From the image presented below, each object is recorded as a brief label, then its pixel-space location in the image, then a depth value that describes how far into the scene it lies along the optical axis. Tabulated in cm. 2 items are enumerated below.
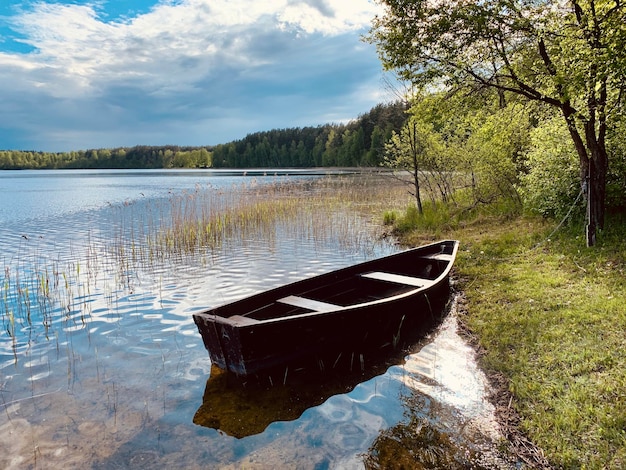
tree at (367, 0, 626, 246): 766
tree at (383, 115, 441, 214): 1625
